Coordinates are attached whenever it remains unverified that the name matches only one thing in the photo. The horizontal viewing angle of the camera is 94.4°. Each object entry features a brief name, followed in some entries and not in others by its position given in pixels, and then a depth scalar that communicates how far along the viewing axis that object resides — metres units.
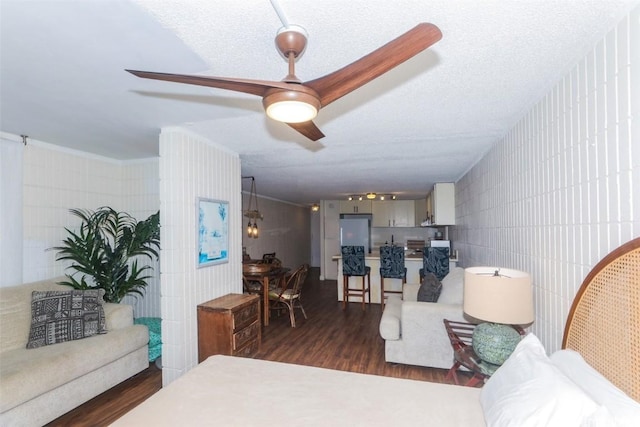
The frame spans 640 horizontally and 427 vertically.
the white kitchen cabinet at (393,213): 8.23
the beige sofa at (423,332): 2.99
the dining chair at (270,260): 5.40
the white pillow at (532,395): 0.99
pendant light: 4.15
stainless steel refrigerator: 8.02
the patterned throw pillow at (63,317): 2.52
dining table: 4.48
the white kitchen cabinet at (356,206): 8.28
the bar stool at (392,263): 5.08
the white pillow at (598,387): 0.93
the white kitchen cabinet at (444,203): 5.31
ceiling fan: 1.12
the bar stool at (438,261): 4.45
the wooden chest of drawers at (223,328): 2.82
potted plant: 3.19
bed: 1.05
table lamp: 1.78
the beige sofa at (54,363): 2.01
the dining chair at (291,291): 4.58
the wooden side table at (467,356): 1.94
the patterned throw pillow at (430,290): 3.36
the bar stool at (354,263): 5.30
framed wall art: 2.98
